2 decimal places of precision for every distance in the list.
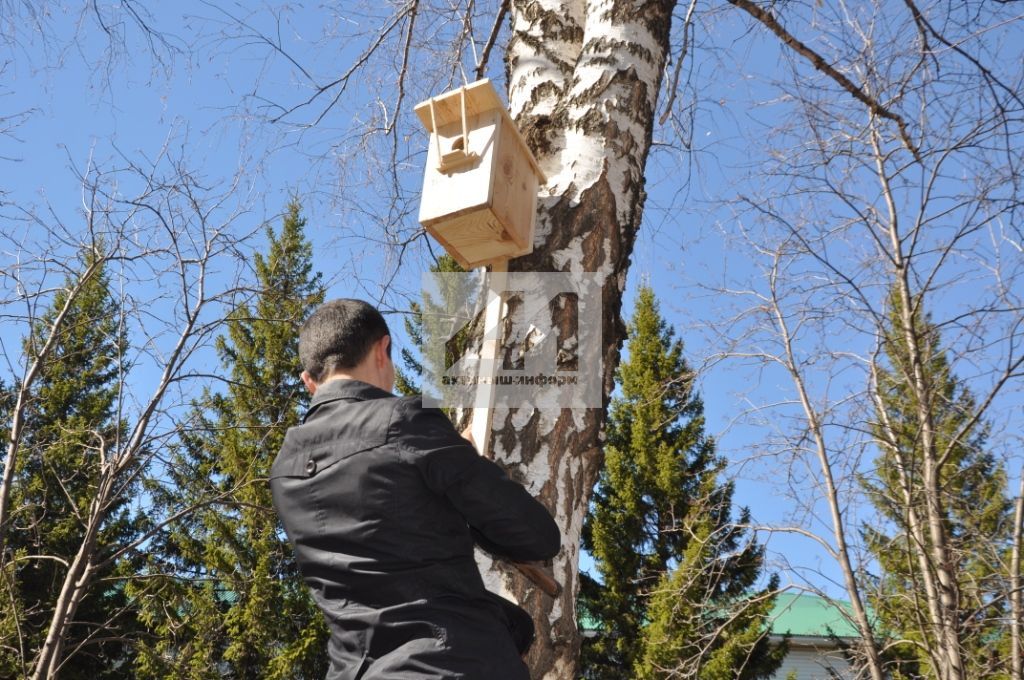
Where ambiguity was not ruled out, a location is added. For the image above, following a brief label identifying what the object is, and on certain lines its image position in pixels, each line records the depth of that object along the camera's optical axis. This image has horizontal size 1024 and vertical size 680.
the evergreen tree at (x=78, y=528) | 12.60
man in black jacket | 1.54
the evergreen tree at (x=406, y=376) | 14.00
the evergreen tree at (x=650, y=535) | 12.02
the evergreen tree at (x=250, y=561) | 12.45
